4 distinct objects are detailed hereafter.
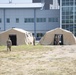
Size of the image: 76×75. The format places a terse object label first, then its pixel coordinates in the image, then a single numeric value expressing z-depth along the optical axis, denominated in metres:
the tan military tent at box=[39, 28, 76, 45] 39.09
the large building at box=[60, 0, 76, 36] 71.06
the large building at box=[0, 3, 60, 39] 75.44
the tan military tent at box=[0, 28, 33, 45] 36.62
